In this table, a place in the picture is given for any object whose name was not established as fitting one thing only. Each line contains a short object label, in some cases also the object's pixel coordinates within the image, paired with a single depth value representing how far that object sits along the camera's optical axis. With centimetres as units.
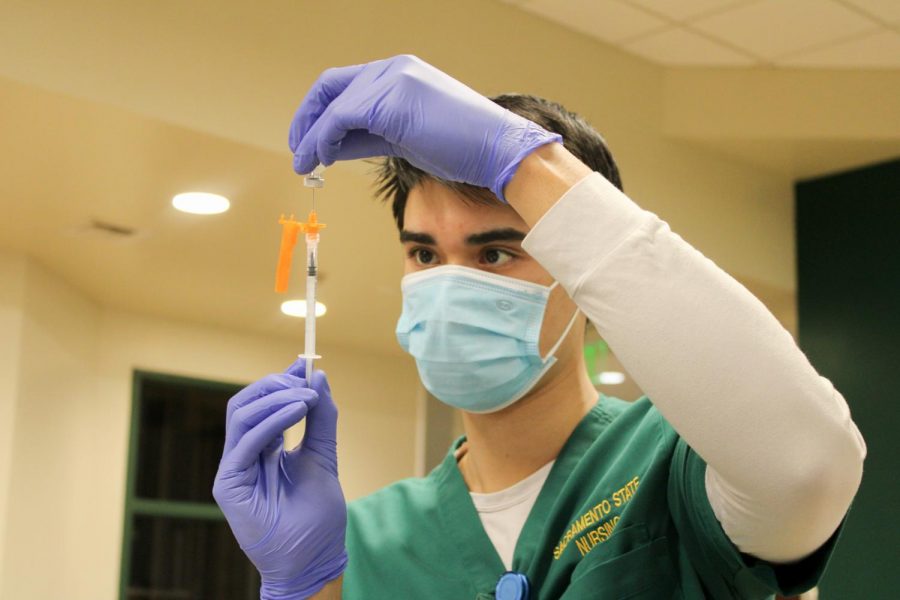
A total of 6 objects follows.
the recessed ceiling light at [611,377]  711
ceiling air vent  415
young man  95
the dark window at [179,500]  558
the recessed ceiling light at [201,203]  386
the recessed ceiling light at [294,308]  505
